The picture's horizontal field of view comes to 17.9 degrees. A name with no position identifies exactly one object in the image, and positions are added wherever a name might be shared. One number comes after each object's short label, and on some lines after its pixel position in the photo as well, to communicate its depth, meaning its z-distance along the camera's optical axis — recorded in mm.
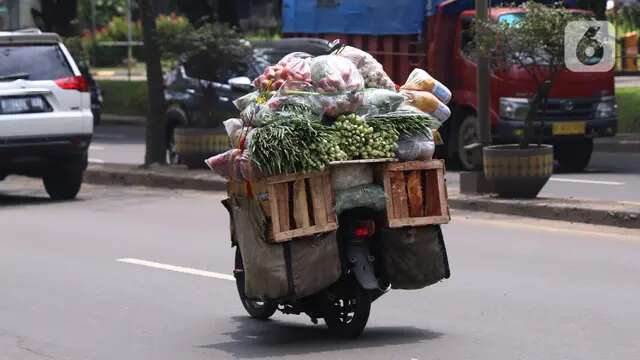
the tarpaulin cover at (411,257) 12315
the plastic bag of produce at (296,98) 12096
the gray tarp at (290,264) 11921
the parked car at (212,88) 29437
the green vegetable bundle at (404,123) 12271
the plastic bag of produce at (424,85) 12927
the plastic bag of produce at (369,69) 12730
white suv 24149
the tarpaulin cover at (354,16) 30661
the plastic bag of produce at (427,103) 12785
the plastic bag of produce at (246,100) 12544
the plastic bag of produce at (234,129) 12516
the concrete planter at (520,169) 21209
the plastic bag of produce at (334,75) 12107
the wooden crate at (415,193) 12238
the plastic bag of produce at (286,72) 12249
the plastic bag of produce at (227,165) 12238
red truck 28170
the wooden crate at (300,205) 11900
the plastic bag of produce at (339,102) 12140
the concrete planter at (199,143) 27558
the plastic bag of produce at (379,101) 12435
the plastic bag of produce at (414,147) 12326
